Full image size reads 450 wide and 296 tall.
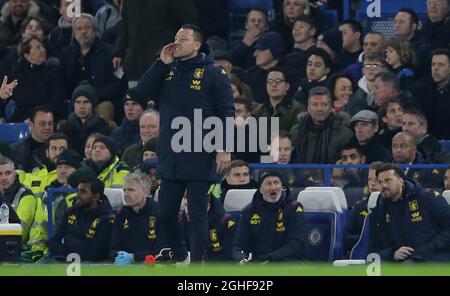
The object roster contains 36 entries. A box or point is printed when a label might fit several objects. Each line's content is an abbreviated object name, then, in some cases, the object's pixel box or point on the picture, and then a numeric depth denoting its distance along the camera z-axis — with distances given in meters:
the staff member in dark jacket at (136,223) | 16.48
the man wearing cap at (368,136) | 18.05
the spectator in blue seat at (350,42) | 20.33
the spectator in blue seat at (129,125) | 19.61
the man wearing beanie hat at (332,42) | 20.45
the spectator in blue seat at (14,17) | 22.56
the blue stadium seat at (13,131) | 20.31
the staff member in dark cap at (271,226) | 16.11
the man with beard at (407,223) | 15.66
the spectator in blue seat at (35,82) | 21.16
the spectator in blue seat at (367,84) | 18.91
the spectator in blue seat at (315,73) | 19.66
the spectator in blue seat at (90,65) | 20.97
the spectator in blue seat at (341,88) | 19.16
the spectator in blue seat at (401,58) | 19.34
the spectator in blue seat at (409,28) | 19.89
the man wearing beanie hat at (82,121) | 20.00
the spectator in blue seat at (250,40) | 21.05
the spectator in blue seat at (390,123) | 18.16
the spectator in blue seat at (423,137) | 17.61
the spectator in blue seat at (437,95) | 18.73
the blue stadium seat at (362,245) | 16.14
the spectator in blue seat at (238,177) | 17.50
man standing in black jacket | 15.00
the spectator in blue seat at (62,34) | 21.84
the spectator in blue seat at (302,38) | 20.27
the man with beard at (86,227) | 16.80
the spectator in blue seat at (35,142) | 19.72
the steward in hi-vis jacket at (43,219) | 17.34
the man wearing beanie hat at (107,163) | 18.23
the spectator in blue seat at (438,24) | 19.84
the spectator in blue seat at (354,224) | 16.41
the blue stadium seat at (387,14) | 20.98
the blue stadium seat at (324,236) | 16.36
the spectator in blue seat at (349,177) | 17.27
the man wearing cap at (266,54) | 20.25
